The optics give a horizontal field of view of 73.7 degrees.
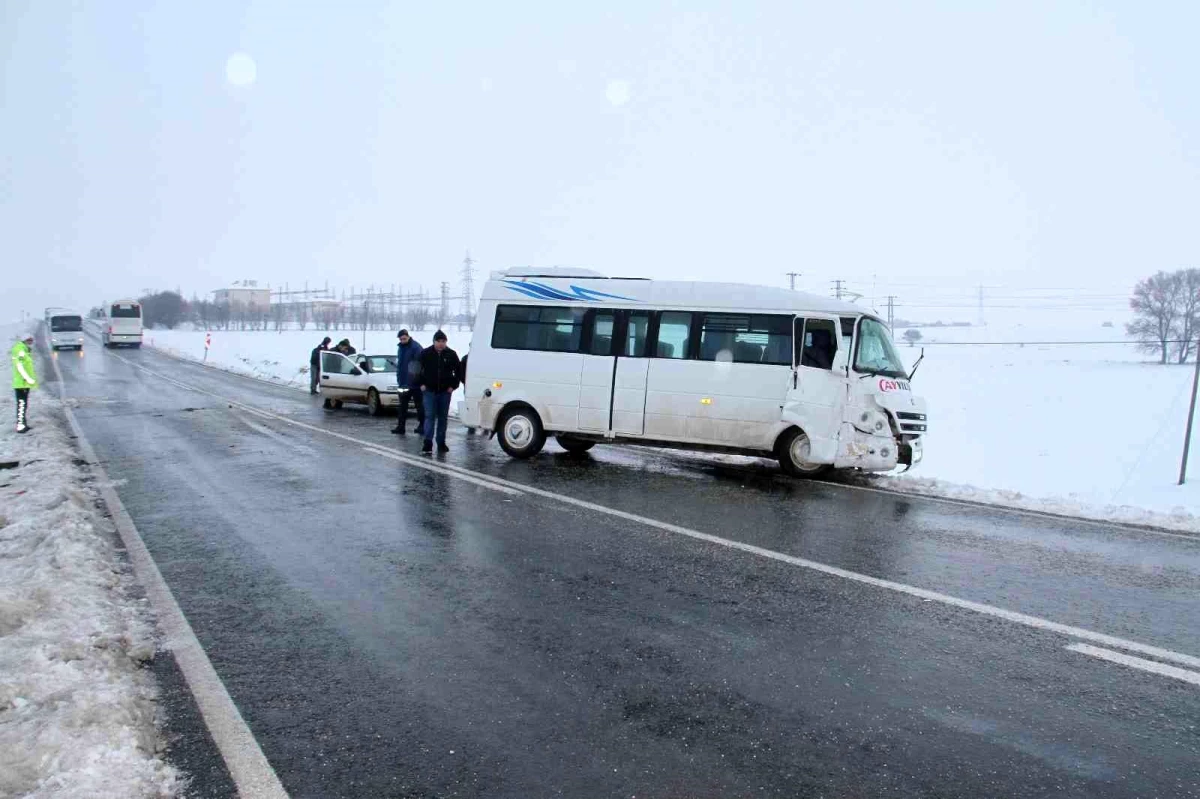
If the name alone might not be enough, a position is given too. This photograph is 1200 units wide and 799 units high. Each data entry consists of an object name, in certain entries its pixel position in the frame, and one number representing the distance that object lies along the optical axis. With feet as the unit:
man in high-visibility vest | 48.32
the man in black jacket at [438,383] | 42.60
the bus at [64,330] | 168.25
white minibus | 36.09
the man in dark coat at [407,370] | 48.34
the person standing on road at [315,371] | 85.56
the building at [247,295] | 580.09
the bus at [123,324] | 186.91
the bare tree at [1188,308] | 219.00
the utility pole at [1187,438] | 39.09
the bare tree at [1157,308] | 226.79
